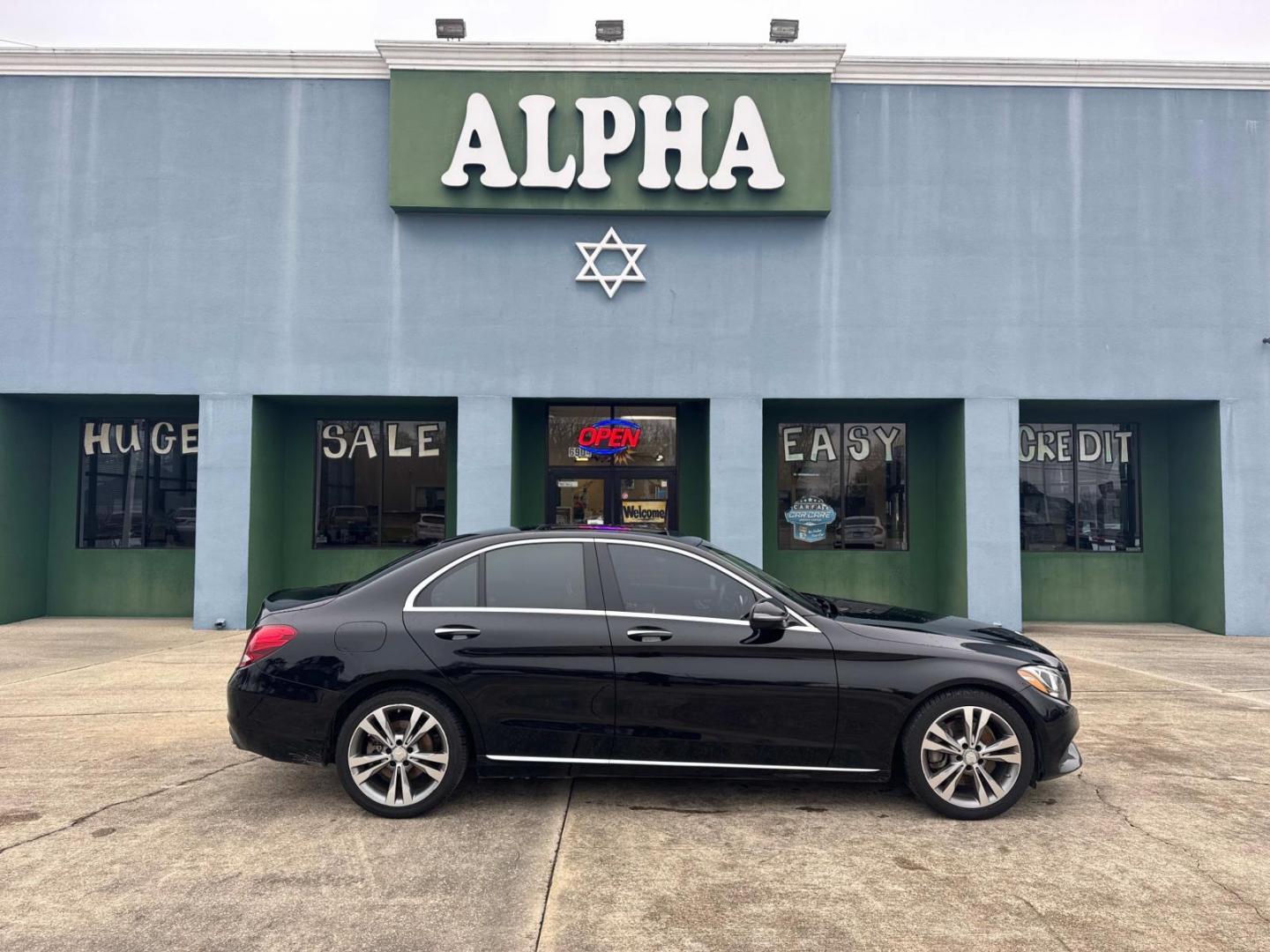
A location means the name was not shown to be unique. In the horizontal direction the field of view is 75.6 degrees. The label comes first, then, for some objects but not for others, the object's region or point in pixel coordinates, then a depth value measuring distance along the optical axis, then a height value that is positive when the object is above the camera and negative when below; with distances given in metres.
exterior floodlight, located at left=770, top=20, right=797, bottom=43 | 11.77 +6.88
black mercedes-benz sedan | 4.43 -1.08
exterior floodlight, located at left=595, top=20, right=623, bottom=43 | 11.76 +6.84
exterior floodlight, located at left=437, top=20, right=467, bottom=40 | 11.77 +6.86
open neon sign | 12.60 +1.08
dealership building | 11.40 +3.63
